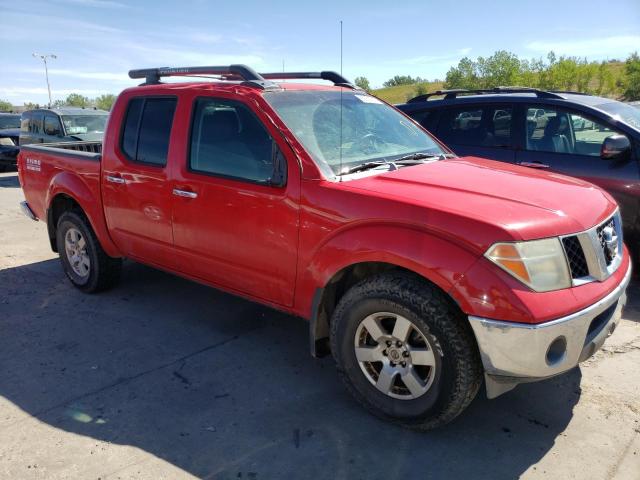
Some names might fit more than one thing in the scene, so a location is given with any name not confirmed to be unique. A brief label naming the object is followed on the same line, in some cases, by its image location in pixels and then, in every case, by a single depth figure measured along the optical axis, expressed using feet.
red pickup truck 8.36
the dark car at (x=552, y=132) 16.05
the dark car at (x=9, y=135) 51.44
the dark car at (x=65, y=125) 39.60
